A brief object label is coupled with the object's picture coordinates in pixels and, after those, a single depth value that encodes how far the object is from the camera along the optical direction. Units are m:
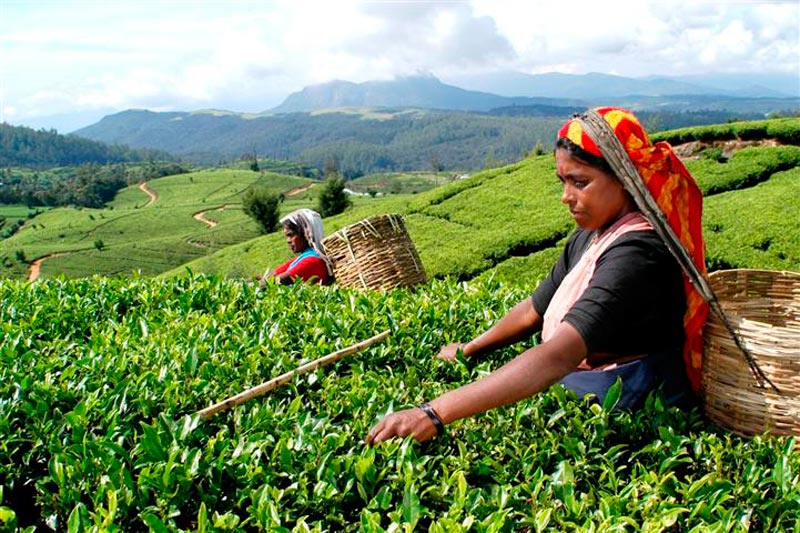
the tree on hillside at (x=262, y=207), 55.64
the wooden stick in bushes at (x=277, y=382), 2.59
